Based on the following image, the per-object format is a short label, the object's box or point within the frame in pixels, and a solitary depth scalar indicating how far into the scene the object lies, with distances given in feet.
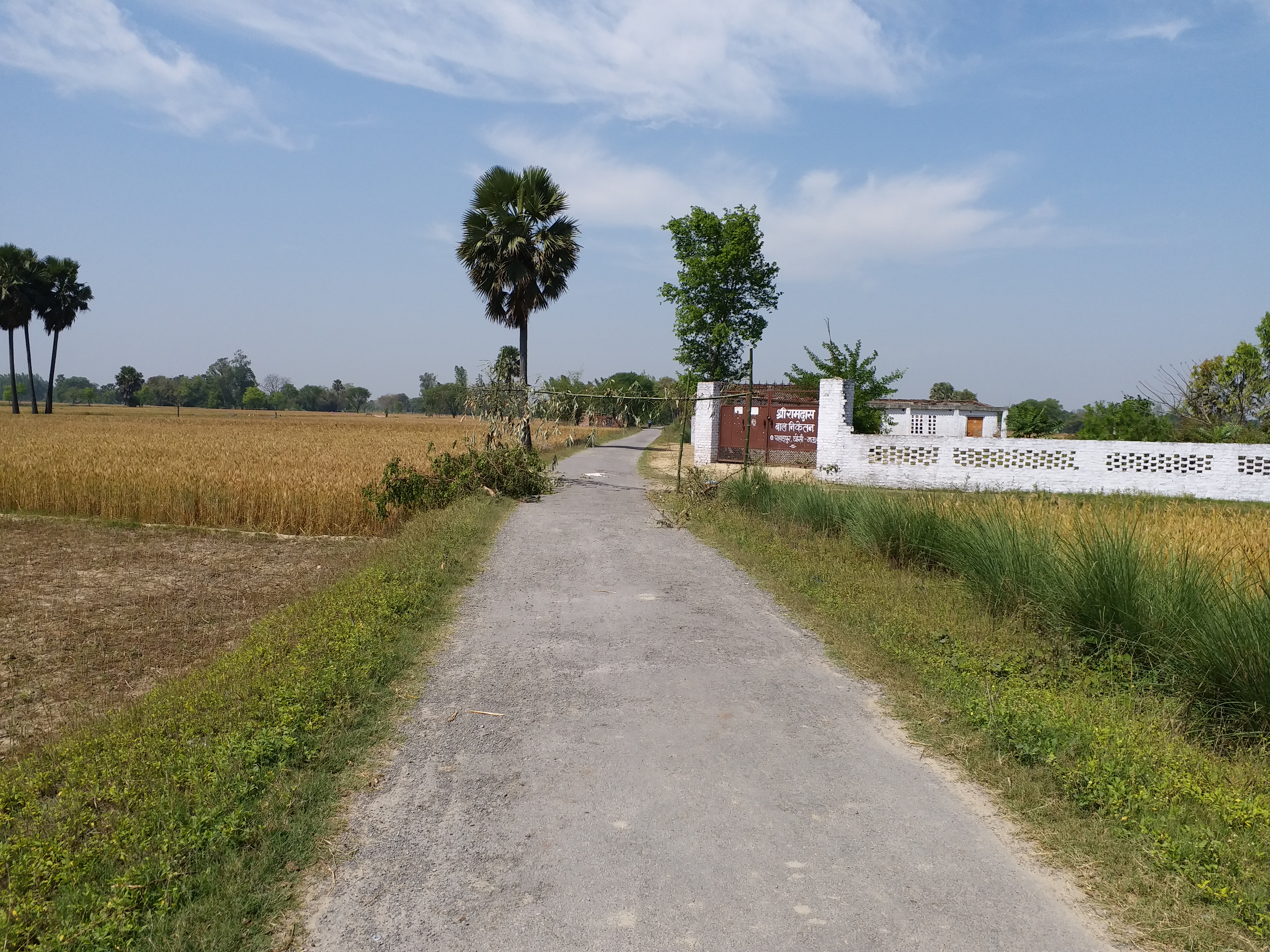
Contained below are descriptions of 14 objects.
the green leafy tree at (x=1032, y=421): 116.37
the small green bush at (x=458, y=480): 52.90
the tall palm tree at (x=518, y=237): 89.92
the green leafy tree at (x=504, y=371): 65.98
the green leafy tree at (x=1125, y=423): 84.33
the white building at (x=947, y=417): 152.66
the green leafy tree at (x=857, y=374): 111.14
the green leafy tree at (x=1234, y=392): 97.86
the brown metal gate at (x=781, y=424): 89.04
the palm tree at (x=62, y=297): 243.19
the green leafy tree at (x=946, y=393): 350.35
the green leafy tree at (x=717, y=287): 148.05
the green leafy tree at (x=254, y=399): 569.64
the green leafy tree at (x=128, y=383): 485.15
